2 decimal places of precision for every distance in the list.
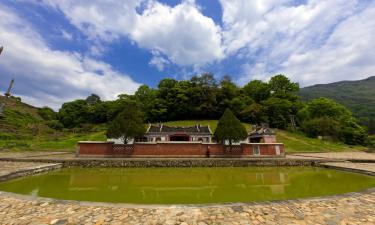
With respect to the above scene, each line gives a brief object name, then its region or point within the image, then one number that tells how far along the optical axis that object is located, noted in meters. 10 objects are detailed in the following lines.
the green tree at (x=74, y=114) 54.69
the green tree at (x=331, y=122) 37.47
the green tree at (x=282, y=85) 53.58
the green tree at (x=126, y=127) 18.66
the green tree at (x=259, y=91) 53.47
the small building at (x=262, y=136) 24.69
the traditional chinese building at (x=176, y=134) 27.33
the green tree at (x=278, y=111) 43.78
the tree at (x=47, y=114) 61.83
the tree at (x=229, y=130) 18.89
